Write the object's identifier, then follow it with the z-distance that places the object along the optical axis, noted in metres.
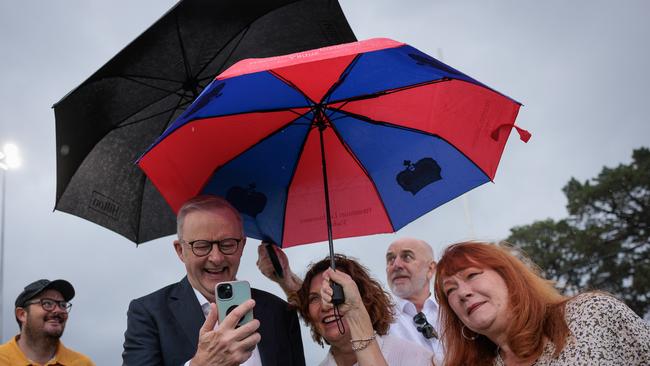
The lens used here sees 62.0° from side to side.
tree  25.08
